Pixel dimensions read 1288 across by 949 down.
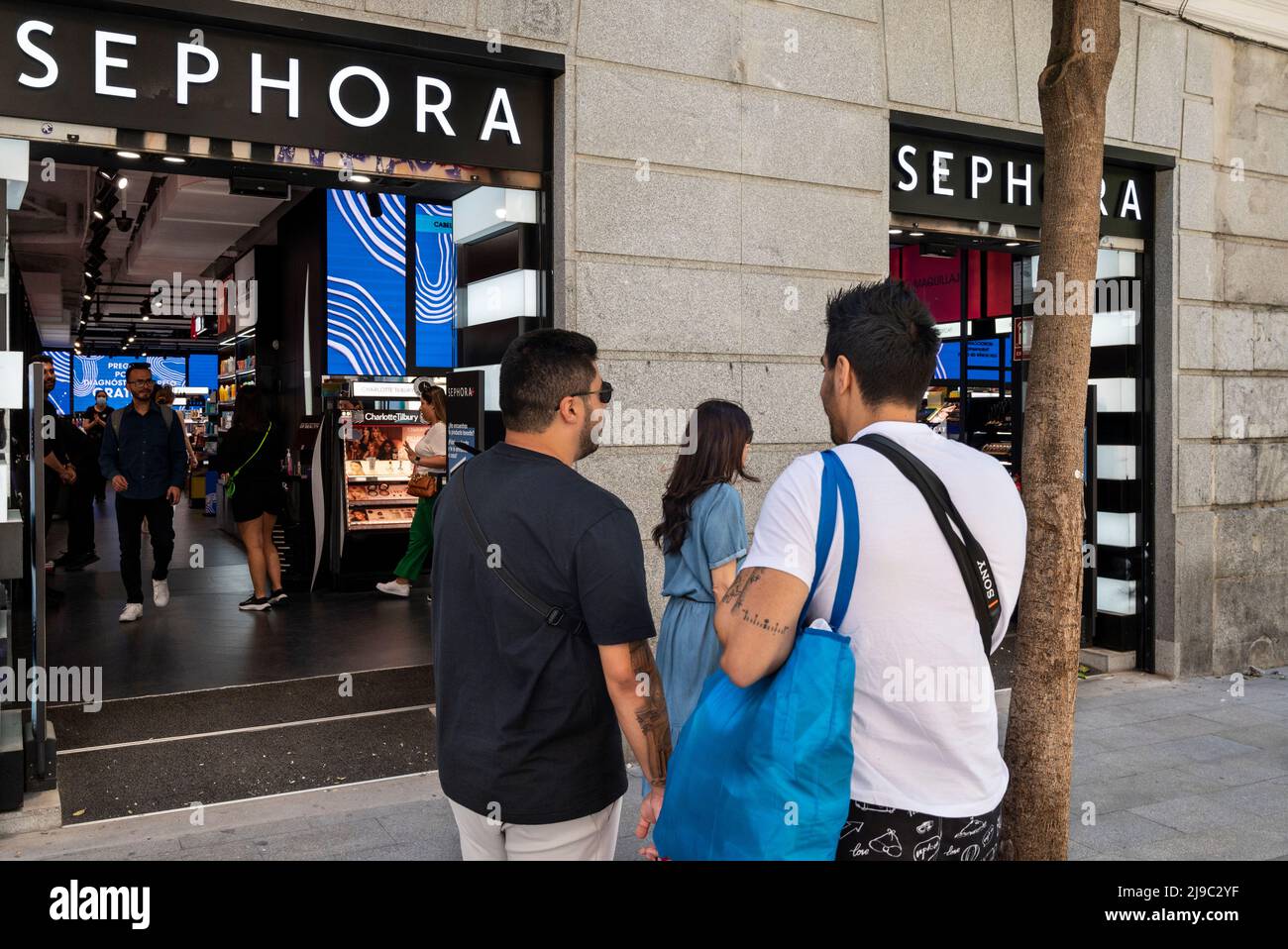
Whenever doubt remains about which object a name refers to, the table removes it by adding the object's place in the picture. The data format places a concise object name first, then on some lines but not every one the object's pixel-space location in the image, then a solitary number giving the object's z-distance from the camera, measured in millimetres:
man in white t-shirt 1930
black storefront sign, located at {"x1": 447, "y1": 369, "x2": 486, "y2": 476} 6297
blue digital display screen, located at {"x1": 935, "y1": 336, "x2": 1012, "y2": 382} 10266
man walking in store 8602
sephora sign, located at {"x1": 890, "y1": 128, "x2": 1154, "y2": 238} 6945
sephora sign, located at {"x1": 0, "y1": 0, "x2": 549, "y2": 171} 4555
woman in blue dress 3826
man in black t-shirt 2273
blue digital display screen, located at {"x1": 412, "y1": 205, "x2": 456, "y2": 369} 10820
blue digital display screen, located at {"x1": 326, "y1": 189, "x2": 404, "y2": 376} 10898
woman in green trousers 9789
